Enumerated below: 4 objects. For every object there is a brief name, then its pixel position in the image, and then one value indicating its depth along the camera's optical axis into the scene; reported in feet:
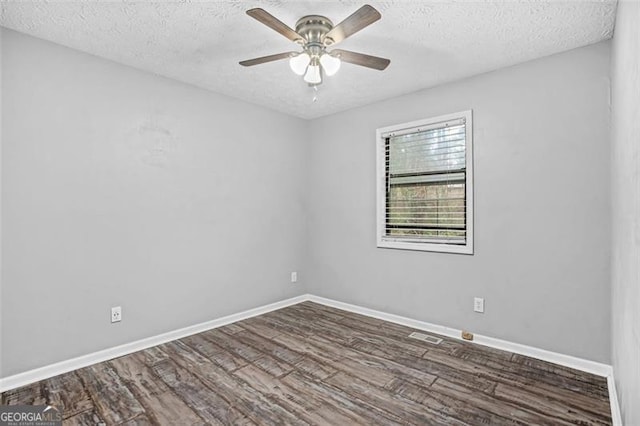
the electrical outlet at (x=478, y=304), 10.09
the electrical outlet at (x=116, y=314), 9.32
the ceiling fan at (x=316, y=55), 7.09
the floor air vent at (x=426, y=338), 10.29
